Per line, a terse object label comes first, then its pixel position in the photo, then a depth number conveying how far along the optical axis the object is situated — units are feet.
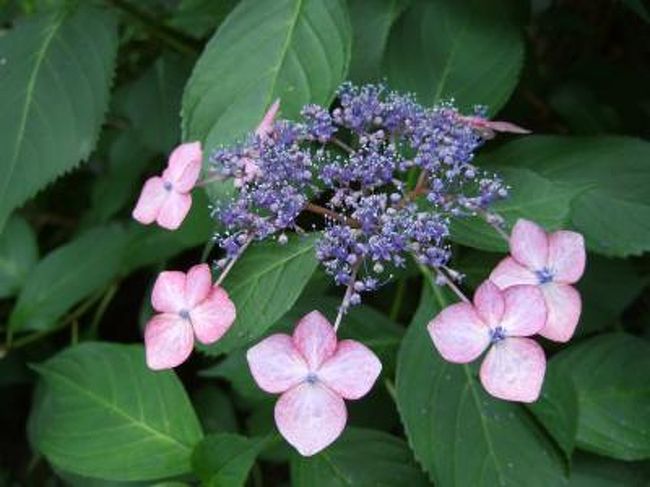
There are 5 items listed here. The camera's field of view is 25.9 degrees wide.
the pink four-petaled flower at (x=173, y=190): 1.21
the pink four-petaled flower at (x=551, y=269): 1.11
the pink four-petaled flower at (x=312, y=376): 1.06
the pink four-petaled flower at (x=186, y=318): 1.11
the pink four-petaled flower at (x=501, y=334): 1.07
